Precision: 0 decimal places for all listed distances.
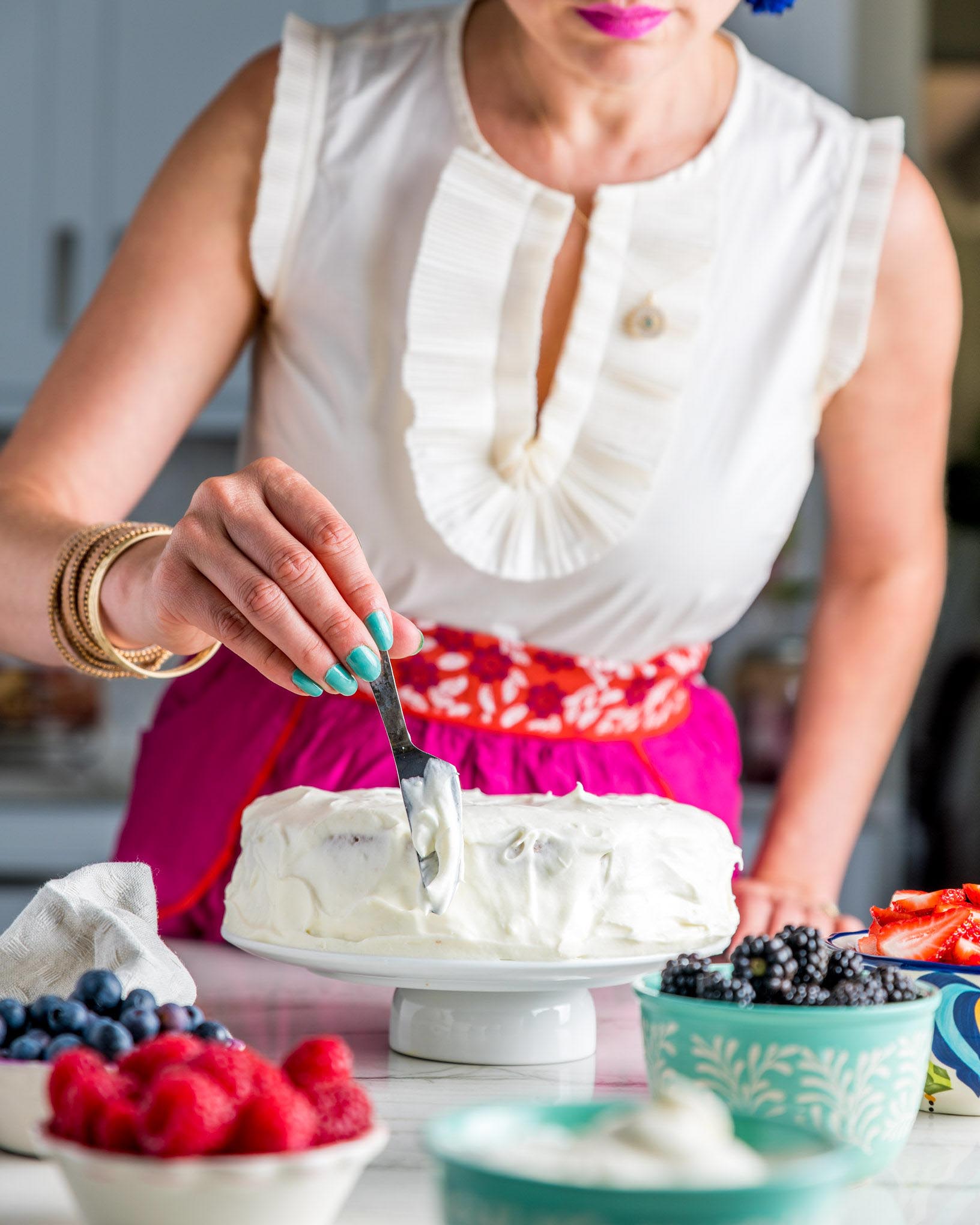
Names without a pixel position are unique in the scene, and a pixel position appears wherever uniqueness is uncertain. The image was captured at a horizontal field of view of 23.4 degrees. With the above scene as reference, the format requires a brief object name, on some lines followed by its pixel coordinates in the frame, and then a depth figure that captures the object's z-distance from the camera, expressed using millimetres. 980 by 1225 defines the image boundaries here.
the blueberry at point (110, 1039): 865
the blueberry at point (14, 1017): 889
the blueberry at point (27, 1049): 870
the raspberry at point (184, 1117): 745
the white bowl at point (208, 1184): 741
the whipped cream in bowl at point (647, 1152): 722
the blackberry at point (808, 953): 901
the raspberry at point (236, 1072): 766
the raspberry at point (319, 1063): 795
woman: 1325
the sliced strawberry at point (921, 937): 983
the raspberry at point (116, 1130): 756
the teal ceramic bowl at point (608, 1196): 713
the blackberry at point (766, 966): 891
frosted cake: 1006
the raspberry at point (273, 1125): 750
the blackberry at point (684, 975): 903
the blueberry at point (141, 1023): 883
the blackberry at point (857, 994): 878
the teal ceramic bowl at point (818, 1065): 868
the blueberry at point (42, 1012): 895
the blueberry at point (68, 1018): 885
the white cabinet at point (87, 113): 2770
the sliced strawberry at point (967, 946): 973
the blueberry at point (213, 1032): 890
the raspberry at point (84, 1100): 763
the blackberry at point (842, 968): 906
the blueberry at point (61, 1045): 869
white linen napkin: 1006
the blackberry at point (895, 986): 893
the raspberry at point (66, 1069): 774
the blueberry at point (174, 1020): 895
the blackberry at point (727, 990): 886
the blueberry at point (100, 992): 909
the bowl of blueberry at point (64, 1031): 868
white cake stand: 1008
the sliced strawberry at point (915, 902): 1004
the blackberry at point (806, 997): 883
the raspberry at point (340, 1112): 768
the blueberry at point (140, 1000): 901
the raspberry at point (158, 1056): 792
